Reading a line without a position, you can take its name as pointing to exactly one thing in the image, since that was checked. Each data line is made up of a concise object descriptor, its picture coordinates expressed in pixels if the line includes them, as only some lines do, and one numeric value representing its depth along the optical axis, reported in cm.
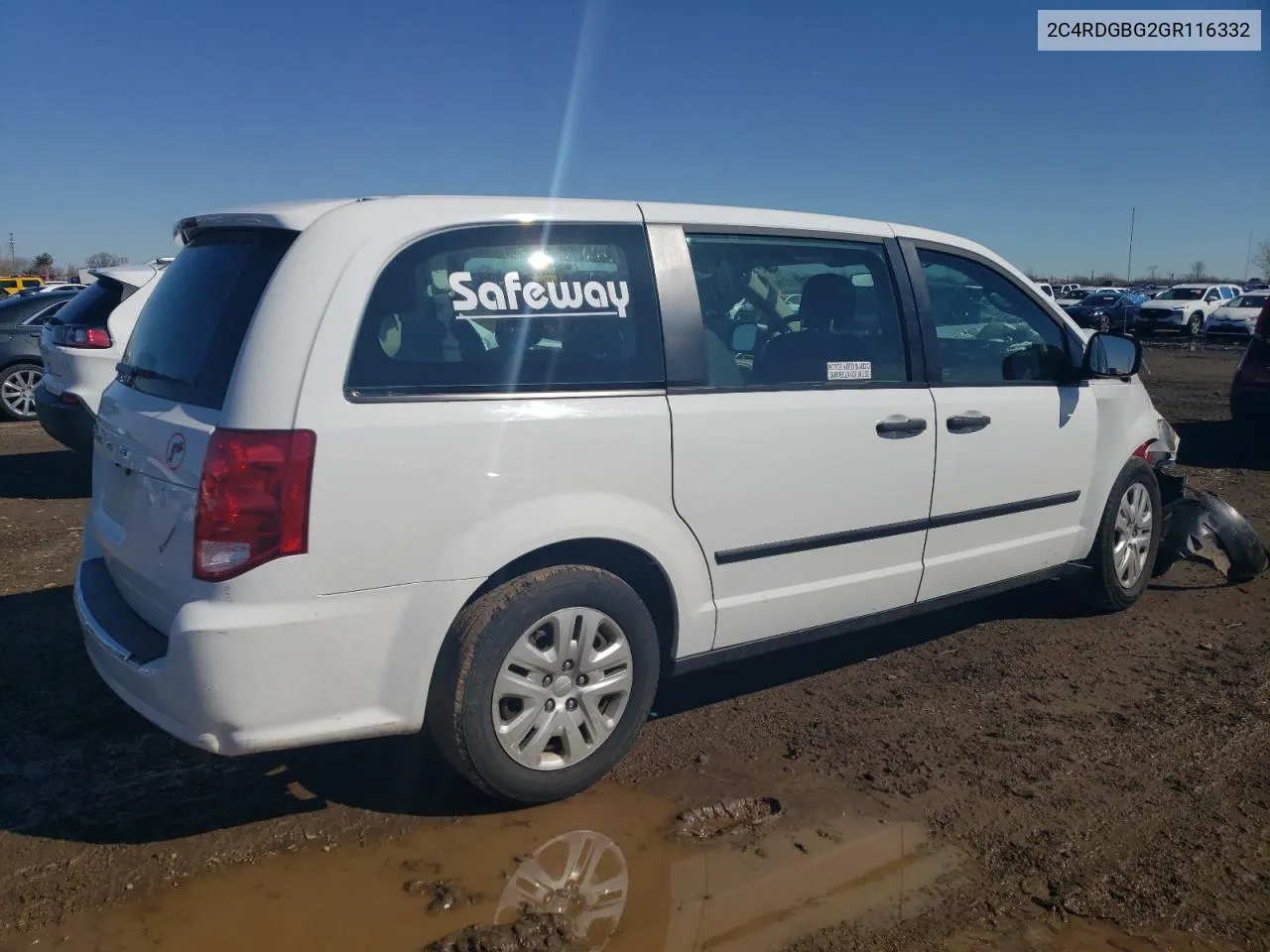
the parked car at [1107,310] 3364
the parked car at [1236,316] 3103
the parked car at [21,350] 1155
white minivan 286
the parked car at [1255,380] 1026
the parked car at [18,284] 4163
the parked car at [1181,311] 3469
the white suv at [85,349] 761
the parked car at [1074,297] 4384
